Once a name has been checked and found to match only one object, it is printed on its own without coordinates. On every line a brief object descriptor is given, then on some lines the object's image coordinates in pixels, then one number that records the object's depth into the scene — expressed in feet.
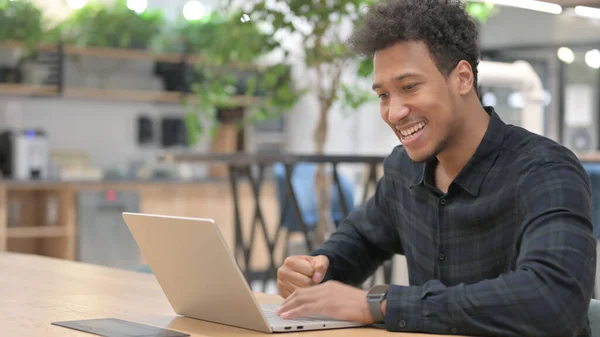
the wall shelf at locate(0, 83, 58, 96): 24.41
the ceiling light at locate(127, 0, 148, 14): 25.95
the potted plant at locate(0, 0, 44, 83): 23.84
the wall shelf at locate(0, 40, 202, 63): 24.80
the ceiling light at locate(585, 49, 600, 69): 31.07
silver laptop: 4.55
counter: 23.34
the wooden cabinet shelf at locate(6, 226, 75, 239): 23.19
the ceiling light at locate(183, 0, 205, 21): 27.53
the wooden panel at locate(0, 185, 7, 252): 22.58
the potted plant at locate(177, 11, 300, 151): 15.20
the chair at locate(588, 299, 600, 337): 5.25
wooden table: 4.71
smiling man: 4.63
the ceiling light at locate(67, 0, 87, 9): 25.13
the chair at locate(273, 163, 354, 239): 21.01
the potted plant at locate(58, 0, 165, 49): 25.11
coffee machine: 23.67
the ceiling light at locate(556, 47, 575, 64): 31.40
